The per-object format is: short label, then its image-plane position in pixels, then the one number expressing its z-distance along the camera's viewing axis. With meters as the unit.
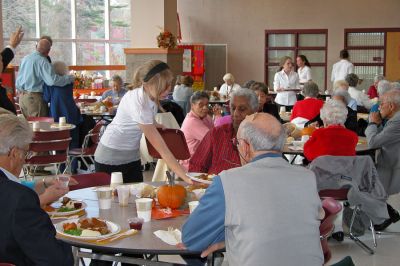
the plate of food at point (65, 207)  2.86
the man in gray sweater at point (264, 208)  2.04
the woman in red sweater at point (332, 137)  4.82
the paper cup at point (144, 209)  2.77
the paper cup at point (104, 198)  2.96
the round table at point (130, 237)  2.42
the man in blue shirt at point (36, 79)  7.95
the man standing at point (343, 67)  12.23
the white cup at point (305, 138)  5.67
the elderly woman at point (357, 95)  8.93
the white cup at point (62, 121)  7.10
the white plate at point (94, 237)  2.51
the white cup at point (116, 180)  3.31
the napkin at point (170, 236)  2.50
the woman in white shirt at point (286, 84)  10.71
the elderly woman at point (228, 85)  11.39
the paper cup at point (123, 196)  3.02
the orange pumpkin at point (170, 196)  2.94
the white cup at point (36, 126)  6.58
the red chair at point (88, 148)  7.05
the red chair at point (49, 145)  6.24
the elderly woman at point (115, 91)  9.84
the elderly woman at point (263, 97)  6.39
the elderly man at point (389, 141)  5.29
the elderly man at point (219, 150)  3.95
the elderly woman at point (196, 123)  5.14
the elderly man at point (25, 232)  2.10
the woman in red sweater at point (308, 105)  6.75
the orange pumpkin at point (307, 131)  6.00
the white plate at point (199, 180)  3.34
